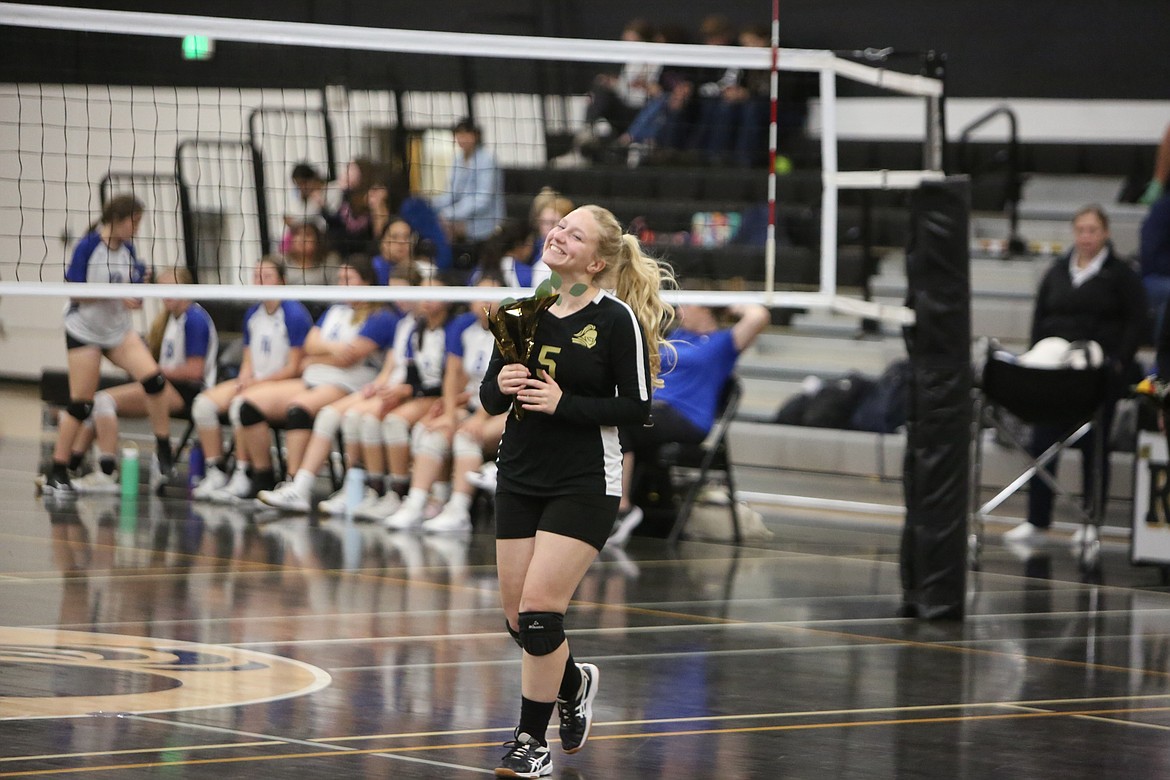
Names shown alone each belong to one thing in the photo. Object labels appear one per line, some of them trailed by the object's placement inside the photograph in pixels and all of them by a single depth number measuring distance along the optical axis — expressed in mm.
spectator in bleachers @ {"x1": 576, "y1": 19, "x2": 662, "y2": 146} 28891
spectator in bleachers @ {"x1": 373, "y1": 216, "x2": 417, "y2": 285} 18937
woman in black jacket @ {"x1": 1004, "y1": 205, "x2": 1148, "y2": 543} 18297
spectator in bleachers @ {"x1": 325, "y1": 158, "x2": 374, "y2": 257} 22000
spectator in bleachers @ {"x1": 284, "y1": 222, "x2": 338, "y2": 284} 19766
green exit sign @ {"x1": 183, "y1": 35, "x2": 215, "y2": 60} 21148
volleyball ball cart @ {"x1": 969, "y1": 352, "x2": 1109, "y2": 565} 17266
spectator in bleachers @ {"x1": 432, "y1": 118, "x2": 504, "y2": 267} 22658
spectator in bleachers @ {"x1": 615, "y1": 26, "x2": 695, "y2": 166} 28030
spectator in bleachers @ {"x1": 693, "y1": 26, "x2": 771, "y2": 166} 26984
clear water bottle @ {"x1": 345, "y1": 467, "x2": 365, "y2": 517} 19219
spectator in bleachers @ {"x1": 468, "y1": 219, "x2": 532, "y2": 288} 18094
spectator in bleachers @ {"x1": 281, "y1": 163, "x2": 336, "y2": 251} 22805
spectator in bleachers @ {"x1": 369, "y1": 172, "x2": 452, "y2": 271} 21983
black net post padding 13742
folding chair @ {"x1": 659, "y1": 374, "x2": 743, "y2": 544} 17891
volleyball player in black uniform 8766
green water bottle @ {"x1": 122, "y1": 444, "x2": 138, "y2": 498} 19906
